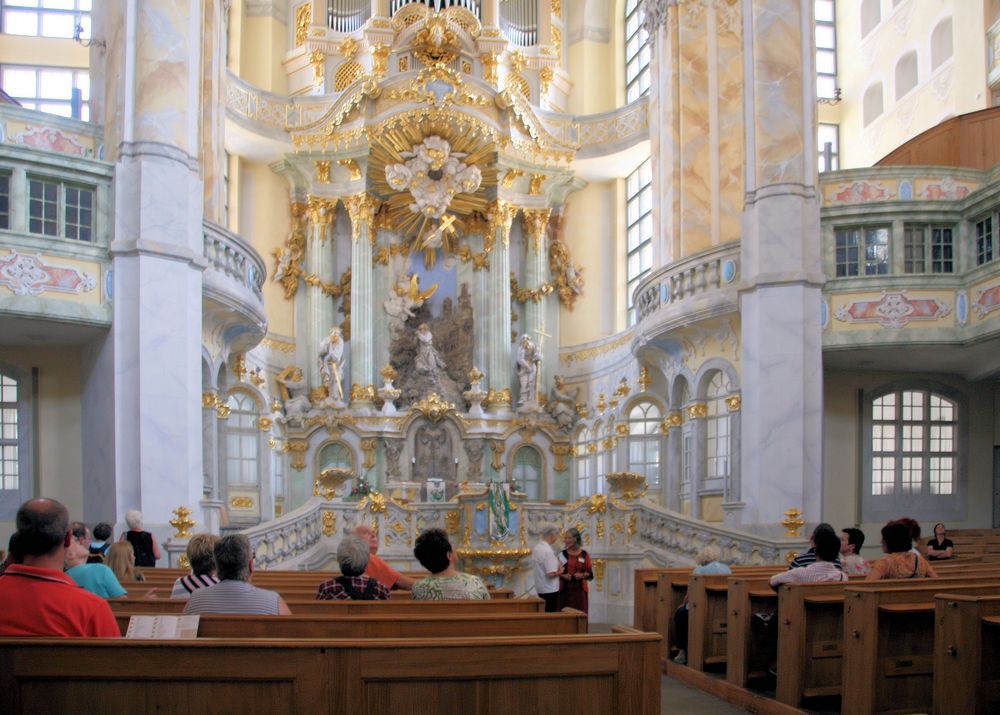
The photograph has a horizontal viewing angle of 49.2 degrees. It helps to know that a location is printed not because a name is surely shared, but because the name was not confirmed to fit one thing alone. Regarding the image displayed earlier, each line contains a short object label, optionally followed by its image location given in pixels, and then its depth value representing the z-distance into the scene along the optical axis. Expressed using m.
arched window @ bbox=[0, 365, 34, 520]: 16.98
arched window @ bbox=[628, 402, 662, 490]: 25.44
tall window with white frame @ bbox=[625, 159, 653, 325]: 28.62
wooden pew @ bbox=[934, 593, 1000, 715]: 6.05
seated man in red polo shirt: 3.94
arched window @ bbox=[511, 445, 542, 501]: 28.44
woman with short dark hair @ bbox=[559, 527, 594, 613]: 11.17
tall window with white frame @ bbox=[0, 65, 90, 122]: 27.80
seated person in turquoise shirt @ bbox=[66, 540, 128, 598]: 6.80
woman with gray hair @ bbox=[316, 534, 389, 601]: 6.87
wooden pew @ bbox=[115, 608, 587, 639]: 5.19
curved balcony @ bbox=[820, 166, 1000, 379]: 17.56
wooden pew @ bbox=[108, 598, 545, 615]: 6.37
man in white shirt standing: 11.45
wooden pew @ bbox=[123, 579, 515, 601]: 7.58
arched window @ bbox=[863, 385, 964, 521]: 20.16
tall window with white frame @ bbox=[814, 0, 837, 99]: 27.06
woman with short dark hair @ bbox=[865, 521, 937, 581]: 7.88
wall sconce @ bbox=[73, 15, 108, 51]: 26.39
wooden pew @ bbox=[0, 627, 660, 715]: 3.89
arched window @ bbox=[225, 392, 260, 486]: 24.75
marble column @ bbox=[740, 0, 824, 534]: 17.48
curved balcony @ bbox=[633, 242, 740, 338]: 19.08
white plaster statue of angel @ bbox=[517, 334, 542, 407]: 28.52
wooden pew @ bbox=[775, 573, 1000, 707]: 7.79
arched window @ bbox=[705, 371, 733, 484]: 20.67
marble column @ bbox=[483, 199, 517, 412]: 28.34
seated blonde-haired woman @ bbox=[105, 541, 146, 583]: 9.20
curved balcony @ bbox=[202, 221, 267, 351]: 17.53
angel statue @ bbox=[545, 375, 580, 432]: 28.41
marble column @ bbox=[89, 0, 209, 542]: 15.45
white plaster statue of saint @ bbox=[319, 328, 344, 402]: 27.11
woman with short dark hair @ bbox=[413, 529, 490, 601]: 6.82
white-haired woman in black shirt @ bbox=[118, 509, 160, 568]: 11.89
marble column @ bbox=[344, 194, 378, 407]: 27.84
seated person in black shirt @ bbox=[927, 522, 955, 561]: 14.03
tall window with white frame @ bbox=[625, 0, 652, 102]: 28.86
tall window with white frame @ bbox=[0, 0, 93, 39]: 28.27
